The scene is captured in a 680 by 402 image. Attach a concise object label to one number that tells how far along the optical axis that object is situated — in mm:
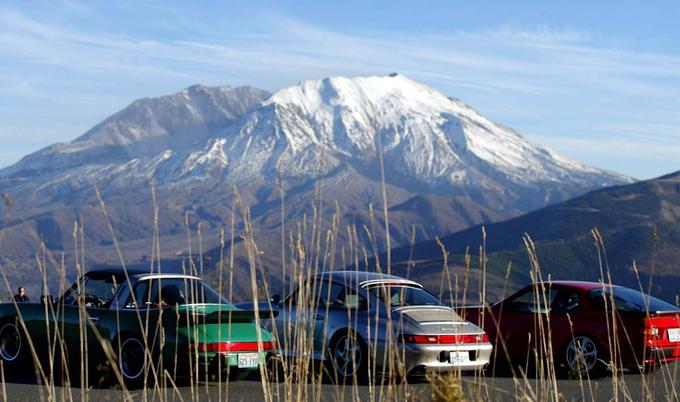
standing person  16883
